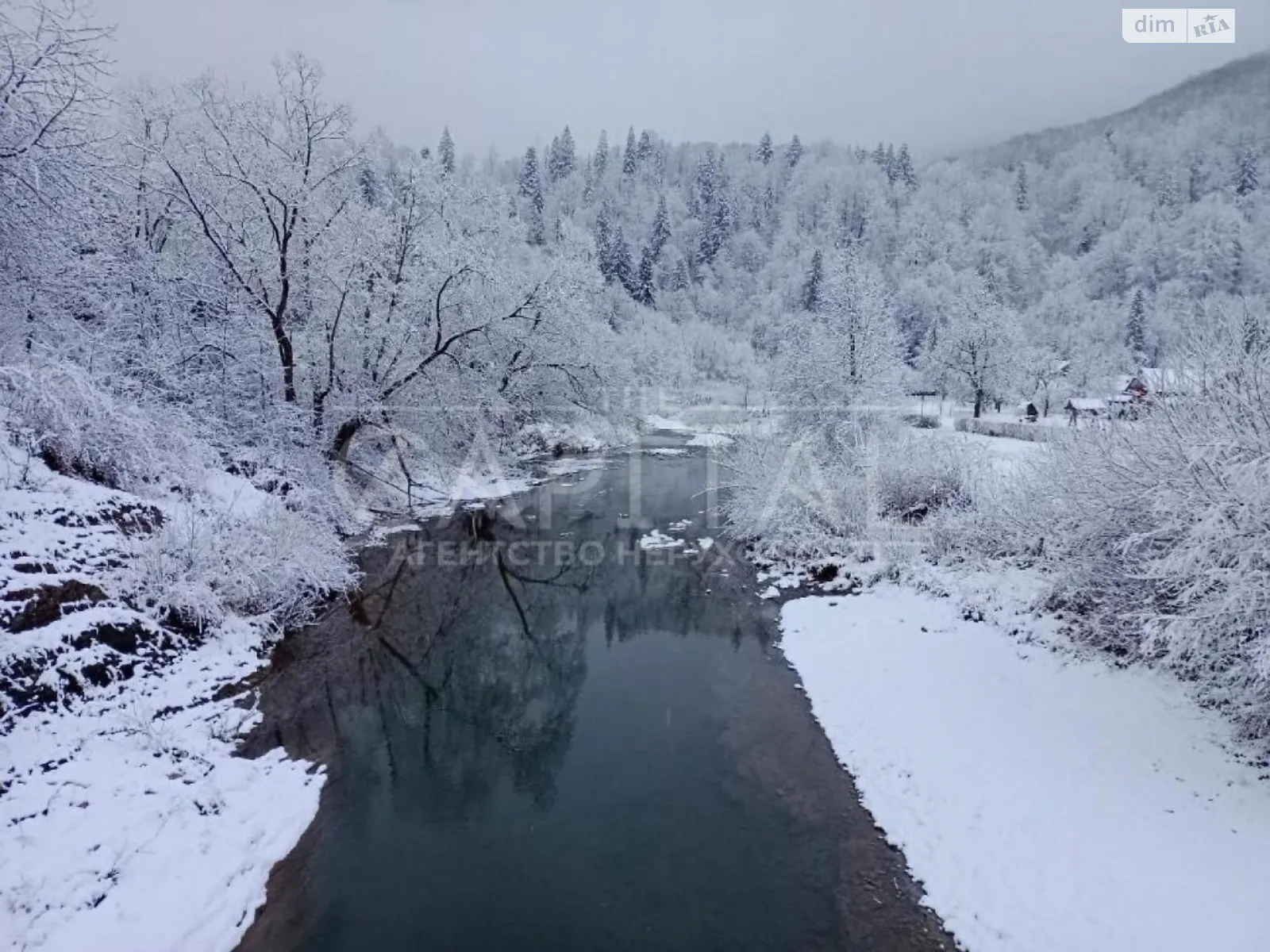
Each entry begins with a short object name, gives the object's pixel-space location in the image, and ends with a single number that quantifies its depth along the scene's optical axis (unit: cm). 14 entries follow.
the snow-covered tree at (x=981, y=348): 4334
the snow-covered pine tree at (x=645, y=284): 7656
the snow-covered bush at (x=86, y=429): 1016
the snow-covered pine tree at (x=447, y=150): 8882
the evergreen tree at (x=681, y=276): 8669
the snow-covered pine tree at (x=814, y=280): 7138
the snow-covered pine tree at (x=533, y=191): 7550
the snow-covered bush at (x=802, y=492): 1684
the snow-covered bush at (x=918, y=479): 1656
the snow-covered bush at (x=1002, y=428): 3104
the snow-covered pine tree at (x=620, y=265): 7475
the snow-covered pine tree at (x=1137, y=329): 6084
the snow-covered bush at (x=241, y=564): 1018
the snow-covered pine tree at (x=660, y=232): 8900
